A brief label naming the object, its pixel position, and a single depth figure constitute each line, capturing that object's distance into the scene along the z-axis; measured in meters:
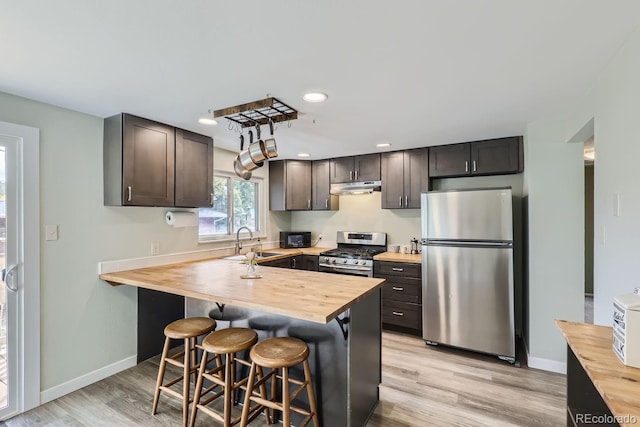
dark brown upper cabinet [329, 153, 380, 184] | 4.07
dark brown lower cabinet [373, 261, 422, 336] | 3.52
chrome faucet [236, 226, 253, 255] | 3.90
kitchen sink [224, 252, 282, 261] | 3.65
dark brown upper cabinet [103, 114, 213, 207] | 2.53
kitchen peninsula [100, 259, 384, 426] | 1.77
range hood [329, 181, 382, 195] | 4.10
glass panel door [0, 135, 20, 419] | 2.12
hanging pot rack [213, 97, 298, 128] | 2.21
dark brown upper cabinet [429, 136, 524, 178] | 3.22
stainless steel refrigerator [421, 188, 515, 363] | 2.93
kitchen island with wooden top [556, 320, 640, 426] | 0.86
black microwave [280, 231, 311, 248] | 4.72
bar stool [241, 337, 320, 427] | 1.70
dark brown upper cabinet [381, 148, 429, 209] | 3.74
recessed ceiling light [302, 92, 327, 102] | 2.07
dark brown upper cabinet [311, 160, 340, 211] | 4.45
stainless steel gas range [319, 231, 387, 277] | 3.89
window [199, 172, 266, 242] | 3.81
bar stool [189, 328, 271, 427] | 1.87
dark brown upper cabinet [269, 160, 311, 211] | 4.50
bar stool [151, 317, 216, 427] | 2.03
